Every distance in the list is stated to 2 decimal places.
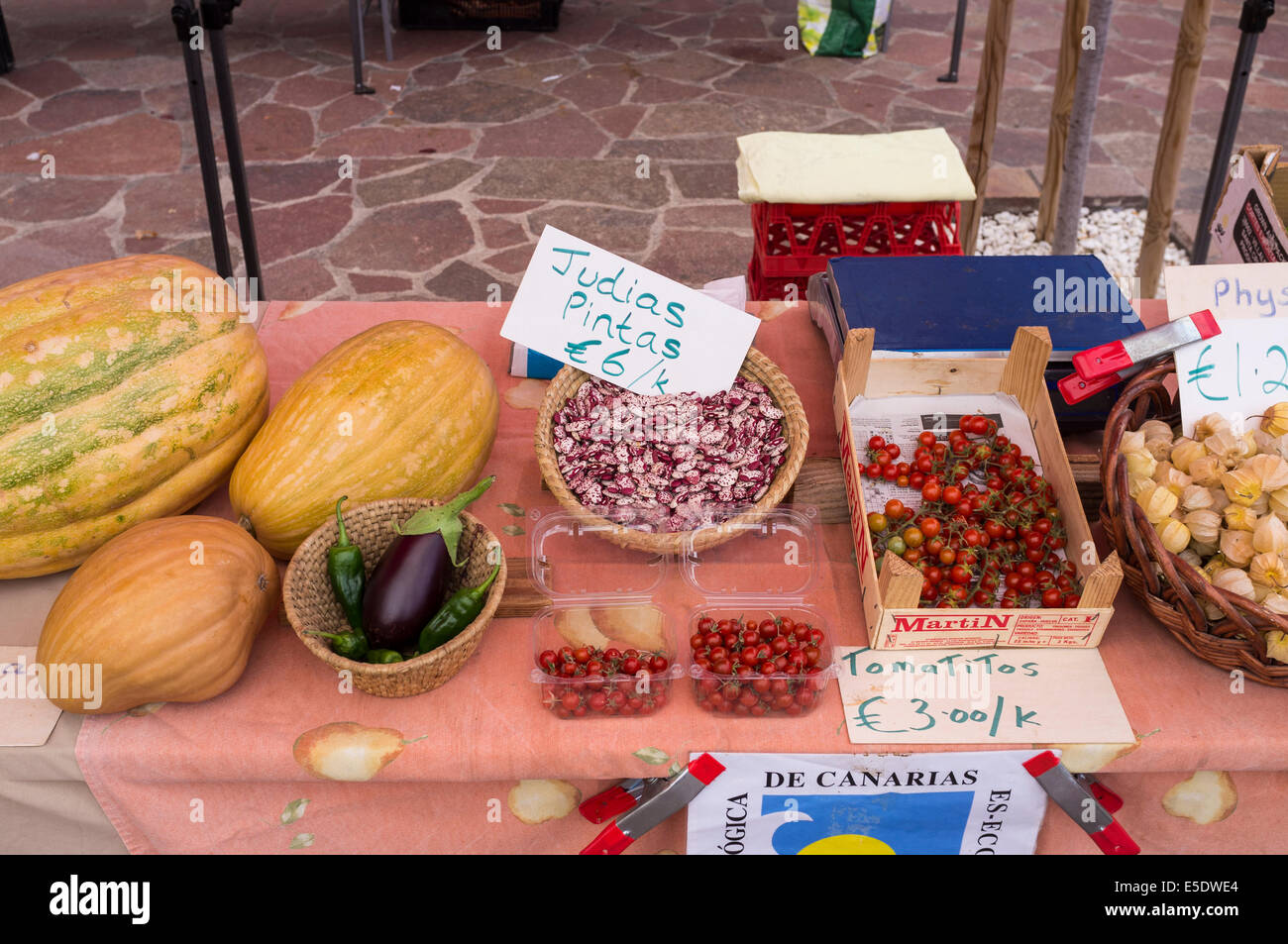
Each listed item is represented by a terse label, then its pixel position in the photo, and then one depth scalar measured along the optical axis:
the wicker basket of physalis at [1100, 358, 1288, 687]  1.41
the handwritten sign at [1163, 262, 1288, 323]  1.74
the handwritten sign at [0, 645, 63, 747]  1.43
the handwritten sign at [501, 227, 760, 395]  1.82
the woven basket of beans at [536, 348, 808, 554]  1.61
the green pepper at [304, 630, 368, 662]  1.42
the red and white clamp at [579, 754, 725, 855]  1.46
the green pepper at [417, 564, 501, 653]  1.45
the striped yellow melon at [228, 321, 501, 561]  1.58
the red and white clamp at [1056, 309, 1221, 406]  1.62
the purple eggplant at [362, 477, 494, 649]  1.45
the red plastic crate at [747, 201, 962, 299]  2.80
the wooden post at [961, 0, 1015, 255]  3.39
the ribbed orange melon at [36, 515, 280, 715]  1.33
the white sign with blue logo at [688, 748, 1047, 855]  1.48
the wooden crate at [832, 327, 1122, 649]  1.47
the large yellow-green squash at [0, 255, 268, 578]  1.49
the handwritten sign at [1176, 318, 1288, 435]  1.62
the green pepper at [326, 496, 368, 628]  1.48
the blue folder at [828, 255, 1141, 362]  1.86
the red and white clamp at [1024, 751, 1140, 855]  1.45
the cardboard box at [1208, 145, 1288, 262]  1.98
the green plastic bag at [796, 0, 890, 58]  6.01
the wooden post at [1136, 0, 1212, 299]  3.07
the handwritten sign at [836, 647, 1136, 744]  1.44
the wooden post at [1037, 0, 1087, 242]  3.34
